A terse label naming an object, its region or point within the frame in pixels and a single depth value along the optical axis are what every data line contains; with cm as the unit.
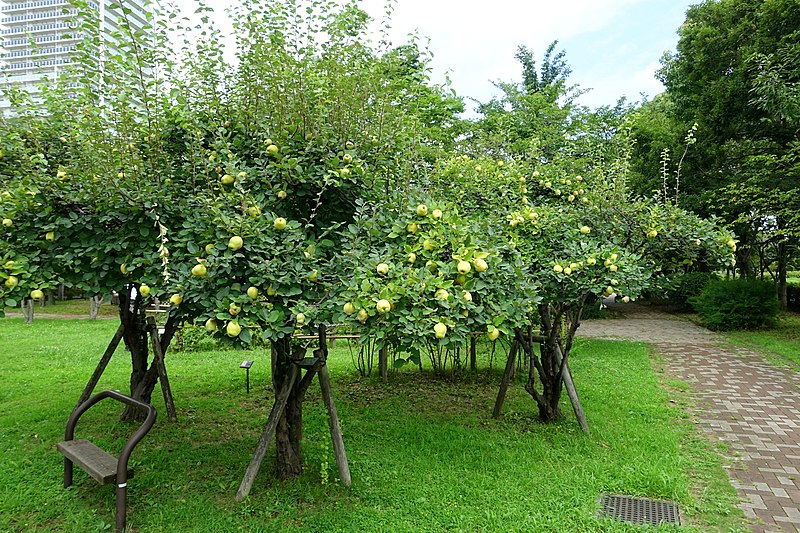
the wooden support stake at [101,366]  446
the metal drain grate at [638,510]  317
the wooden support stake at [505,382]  503
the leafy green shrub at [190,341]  955
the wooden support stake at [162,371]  461
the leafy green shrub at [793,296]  1722
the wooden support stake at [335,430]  347
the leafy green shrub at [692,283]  1593
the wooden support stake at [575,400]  469
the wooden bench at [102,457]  281
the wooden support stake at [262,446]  326
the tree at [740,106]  902
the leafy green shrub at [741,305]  1190
